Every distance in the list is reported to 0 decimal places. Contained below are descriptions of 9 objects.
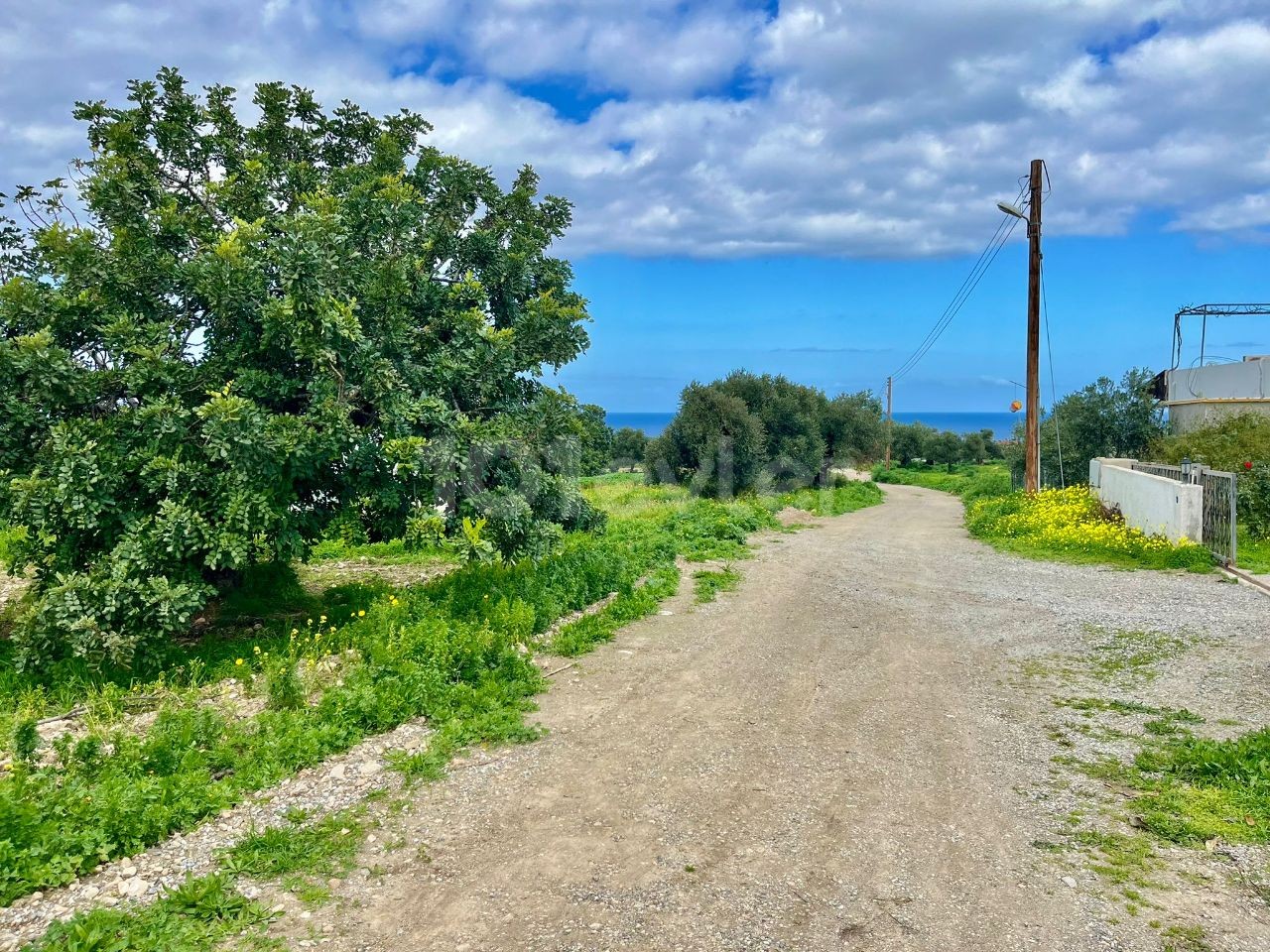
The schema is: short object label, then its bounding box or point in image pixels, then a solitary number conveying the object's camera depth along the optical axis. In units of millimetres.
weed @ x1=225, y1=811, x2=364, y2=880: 4523
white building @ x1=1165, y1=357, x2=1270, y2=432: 24516
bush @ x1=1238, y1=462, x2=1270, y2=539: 16188
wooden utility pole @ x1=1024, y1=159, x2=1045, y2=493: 22484
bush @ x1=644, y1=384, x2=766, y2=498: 31141
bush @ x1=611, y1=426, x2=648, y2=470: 60219
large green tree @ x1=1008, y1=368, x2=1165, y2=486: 26344
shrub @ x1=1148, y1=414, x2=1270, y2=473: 18719
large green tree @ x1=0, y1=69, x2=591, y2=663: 7211
